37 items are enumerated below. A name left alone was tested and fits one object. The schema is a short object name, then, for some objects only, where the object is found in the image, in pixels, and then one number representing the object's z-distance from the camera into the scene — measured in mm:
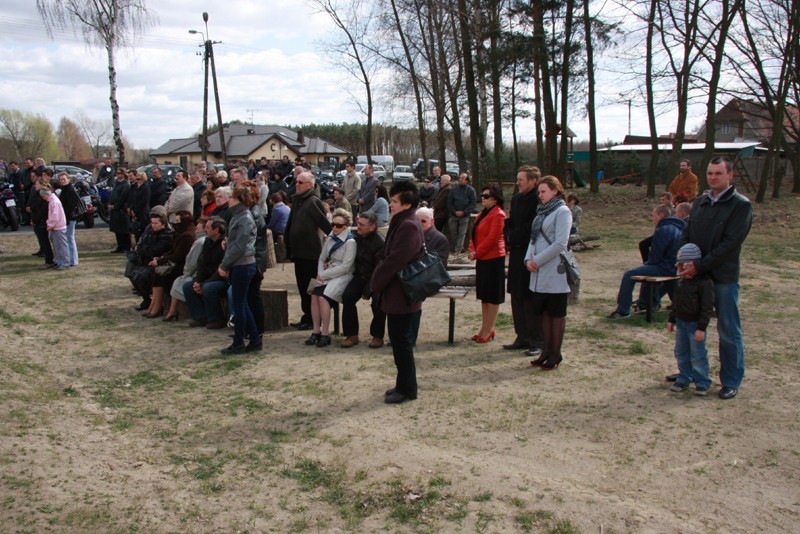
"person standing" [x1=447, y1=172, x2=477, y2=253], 13188
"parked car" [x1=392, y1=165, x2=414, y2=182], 49700
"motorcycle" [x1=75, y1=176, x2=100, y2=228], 17895
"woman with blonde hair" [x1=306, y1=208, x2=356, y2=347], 7383
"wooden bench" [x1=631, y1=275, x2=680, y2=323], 7902
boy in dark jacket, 5301
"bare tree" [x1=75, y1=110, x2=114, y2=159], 90725
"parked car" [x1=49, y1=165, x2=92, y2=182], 26803
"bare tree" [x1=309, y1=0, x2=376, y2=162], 31966
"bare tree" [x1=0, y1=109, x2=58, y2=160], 88000
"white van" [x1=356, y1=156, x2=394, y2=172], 56875
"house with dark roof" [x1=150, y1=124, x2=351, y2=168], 73312
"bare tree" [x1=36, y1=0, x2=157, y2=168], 25719
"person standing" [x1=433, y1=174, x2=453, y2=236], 13367
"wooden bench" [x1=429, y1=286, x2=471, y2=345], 7312
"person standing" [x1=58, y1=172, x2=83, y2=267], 12615
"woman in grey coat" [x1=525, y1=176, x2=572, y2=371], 6113
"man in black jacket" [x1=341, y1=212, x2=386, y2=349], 7348
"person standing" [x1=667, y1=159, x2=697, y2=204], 13844
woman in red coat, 7137
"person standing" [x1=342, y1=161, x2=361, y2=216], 14961
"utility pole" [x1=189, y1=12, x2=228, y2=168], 33000
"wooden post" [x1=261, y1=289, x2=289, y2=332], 8180
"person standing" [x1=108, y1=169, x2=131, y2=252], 13344
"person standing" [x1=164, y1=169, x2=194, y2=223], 11828
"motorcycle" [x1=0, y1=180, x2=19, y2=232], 17062
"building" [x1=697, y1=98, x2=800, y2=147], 29397
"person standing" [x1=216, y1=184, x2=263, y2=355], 6824
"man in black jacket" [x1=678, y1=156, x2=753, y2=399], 5176
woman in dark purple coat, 5355
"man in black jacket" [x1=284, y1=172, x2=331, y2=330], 7984
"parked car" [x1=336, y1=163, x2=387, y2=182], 46725
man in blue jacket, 8133
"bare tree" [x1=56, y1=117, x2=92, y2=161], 109994
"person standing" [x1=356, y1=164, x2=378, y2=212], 14312
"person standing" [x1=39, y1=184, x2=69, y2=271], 12297
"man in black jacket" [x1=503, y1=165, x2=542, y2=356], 6678
